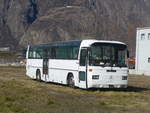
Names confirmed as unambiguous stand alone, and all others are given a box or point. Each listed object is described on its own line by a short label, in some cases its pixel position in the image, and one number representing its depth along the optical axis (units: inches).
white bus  949.2
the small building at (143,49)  2664.9
